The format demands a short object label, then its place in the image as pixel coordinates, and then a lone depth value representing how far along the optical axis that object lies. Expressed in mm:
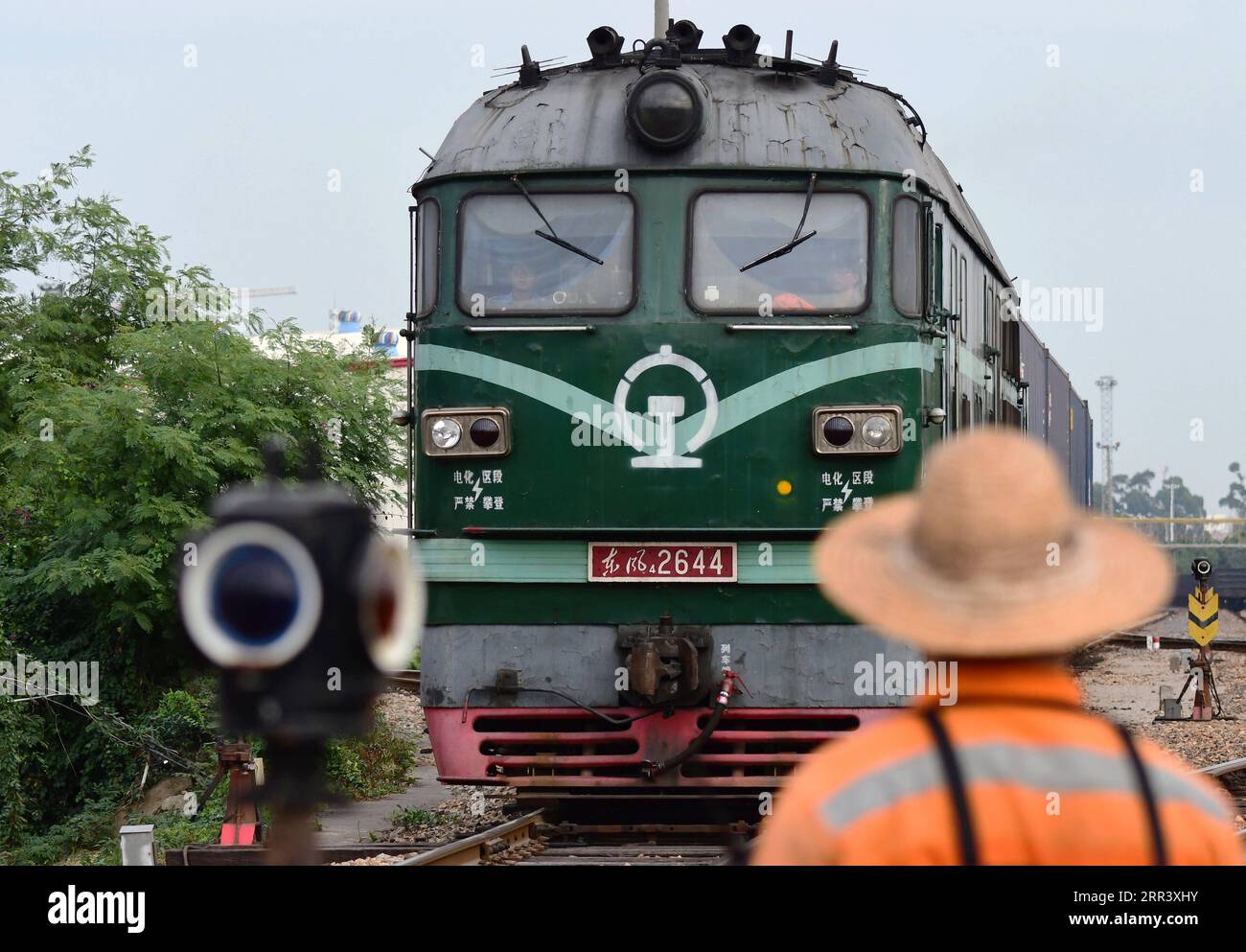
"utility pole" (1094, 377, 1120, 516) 68438
